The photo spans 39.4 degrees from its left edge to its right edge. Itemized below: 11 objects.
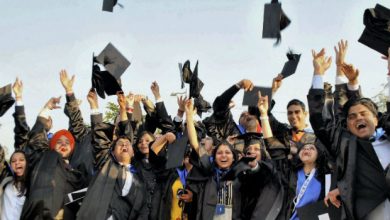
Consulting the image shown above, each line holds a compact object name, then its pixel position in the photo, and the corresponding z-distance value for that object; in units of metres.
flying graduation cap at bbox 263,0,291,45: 6.77
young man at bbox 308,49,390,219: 3.93
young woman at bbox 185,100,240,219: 5.54
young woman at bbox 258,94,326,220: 5.01
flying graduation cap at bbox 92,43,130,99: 7.57
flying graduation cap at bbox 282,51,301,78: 7.07
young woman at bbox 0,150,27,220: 6.13
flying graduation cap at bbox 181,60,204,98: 8.10
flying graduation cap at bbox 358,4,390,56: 5.35
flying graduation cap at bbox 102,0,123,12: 7.99
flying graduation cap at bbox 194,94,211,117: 8.47
